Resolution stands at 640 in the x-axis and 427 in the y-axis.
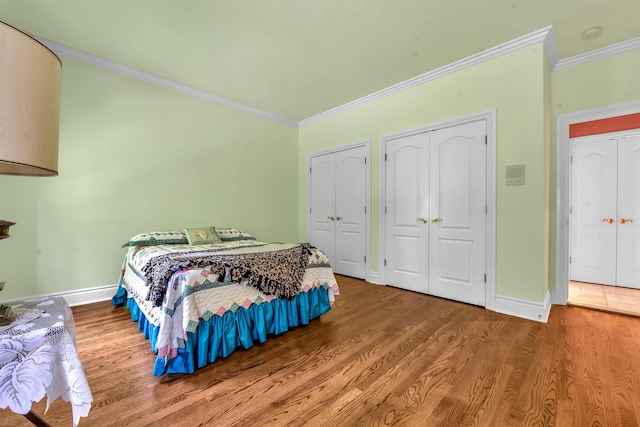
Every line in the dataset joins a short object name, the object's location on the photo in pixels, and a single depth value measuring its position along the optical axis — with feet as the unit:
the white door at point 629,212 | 11.95
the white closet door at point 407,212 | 11.15
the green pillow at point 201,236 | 10.57
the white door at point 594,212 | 12.58
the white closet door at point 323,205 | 15.03
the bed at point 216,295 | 5.69
